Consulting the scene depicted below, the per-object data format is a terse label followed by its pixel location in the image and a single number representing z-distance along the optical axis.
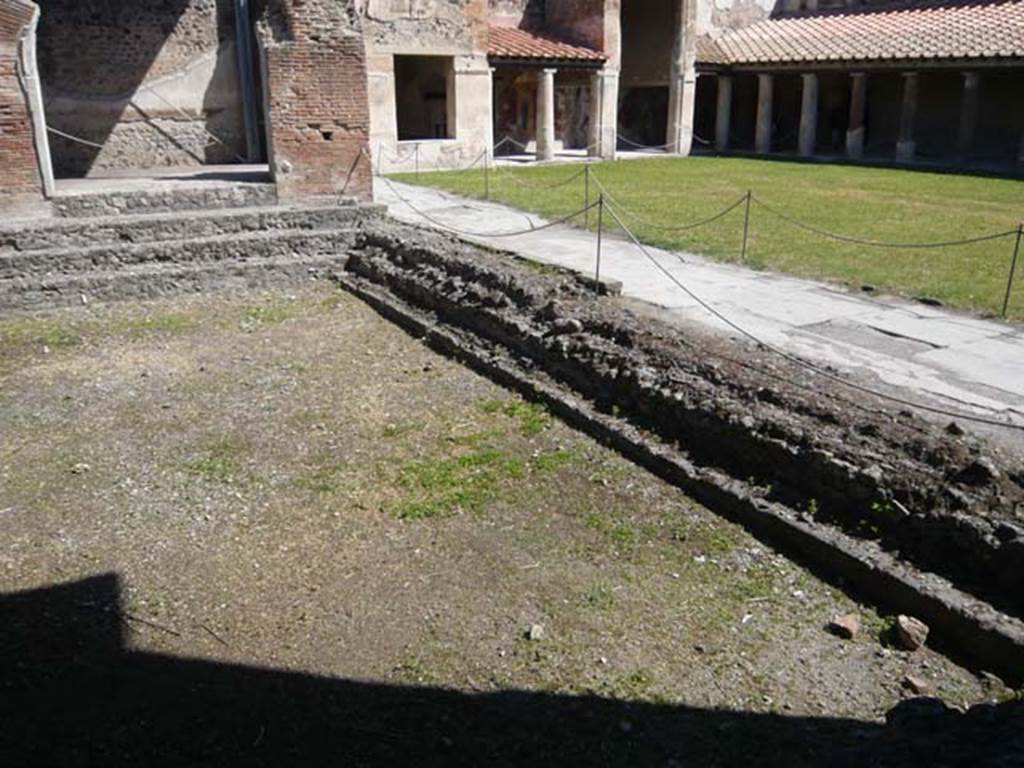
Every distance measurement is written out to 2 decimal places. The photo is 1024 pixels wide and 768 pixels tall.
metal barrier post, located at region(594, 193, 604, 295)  8.34
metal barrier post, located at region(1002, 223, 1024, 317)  7.69
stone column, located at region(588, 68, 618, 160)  24.36
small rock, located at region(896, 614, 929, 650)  3.79
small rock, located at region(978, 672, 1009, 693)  3.55
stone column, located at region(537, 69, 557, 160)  23.06
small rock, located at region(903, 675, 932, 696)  3.55
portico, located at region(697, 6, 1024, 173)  22.12
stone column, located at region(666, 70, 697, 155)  26.11
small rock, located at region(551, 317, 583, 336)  7.18
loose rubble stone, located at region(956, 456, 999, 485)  4.25
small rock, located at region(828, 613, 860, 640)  3.90
